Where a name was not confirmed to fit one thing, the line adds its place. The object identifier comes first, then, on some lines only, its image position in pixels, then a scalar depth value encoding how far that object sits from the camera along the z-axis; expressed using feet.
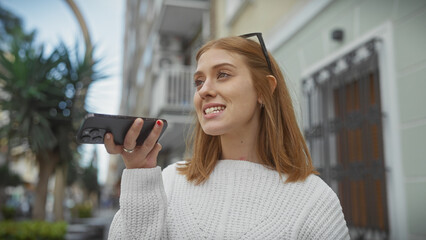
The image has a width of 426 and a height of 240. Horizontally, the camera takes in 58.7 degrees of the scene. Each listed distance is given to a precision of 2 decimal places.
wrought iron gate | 10.78
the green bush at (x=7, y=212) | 44.21
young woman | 4.32
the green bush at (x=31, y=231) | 16.65
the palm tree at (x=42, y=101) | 16.47
